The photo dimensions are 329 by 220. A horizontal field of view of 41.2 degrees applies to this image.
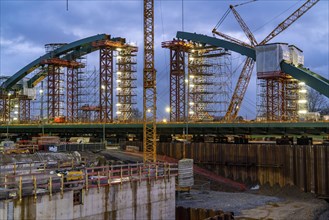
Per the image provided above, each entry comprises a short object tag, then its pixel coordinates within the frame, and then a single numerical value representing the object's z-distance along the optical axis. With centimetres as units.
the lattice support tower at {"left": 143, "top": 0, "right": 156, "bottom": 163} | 5741
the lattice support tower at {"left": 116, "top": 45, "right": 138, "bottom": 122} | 10300
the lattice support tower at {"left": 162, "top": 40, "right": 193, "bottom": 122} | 9188
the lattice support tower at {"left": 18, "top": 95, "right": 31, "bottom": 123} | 14638
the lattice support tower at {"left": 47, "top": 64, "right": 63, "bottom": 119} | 11038
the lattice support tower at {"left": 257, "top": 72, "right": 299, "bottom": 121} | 8675
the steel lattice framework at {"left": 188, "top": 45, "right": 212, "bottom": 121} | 9644
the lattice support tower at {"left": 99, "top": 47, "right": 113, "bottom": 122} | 9612
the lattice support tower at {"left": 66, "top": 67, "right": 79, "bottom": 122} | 11214
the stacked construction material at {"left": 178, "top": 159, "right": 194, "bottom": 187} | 3675
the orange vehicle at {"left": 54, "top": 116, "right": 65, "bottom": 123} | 10011
